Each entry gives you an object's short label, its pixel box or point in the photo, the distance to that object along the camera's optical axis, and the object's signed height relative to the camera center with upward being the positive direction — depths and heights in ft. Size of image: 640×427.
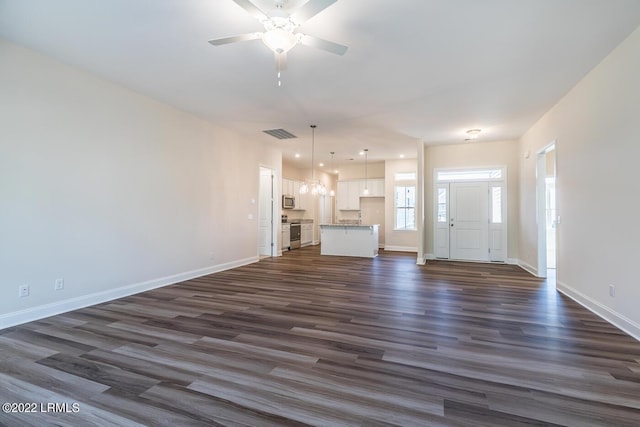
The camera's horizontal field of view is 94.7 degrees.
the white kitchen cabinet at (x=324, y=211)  38.99 +0.66
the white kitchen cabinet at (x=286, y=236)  30.27 -2.13
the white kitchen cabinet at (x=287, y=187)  32.03 +3.20
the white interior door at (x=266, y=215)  26.55 +0.05
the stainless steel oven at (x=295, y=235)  31.96 -2.14
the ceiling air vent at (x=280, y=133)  20.35 +5.86
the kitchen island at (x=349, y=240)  26.22 -2.20
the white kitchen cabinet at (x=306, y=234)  34.43 -2.20
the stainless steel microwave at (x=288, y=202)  31.76 +1.50
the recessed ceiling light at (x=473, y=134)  20.09 +5.84
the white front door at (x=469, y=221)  24.00 -0.37
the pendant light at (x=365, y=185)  33.62 +3.63
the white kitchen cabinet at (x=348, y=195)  35.45 +2.48
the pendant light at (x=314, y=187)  23.27 +2.54
